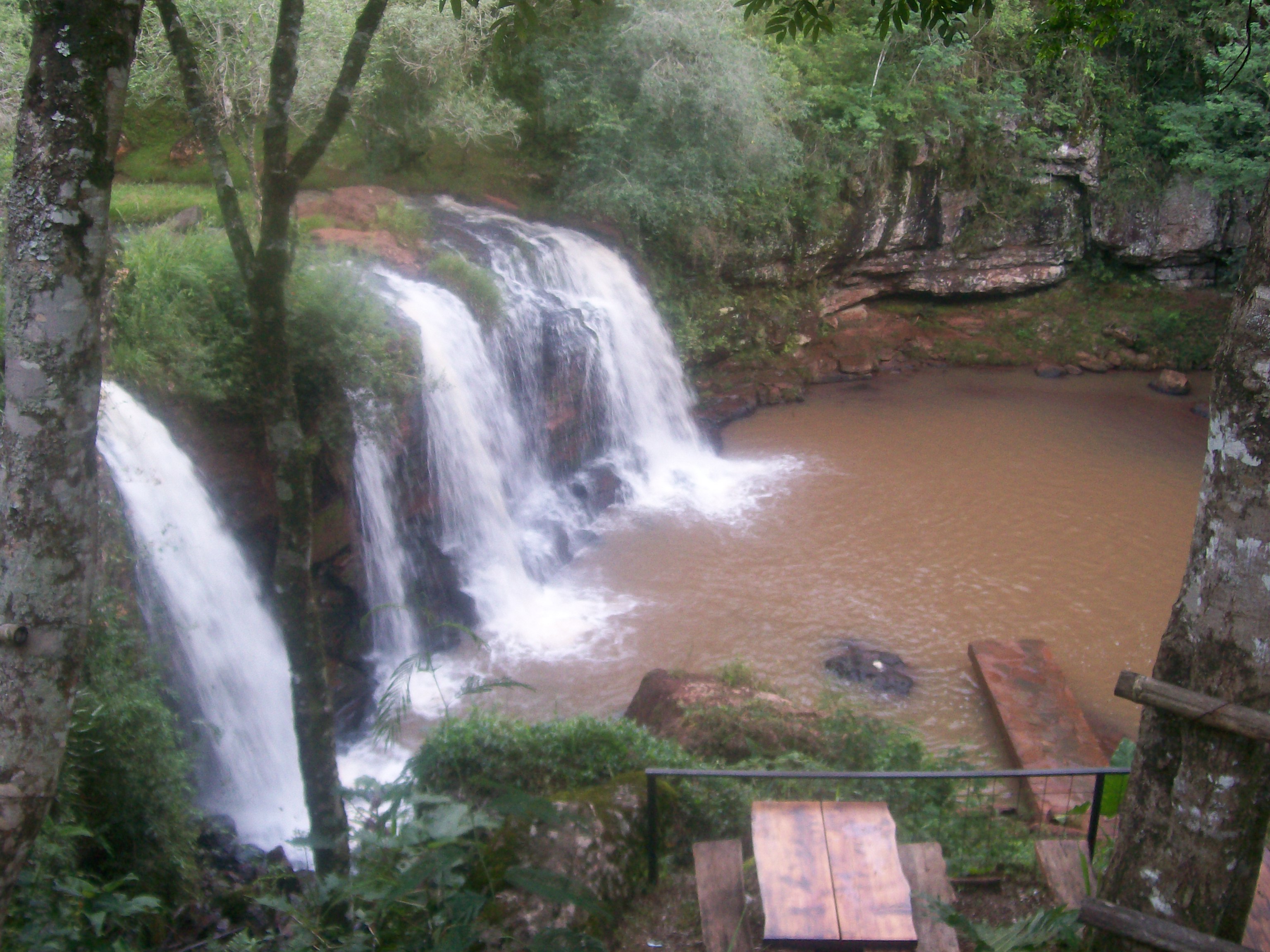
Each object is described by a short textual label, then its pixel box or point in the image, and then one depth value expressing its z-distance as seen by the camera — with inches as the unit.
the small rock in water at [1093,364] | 671.1
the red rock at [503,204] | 563.2
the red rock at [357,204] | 460.1
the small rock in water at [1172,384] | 625.9
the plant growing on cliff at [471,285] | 421.4
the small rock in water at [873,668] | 327.6
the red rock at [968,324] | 699.4
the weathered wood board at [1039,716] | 256.7
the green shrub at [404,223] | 459.2
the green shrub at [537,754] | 204.4
